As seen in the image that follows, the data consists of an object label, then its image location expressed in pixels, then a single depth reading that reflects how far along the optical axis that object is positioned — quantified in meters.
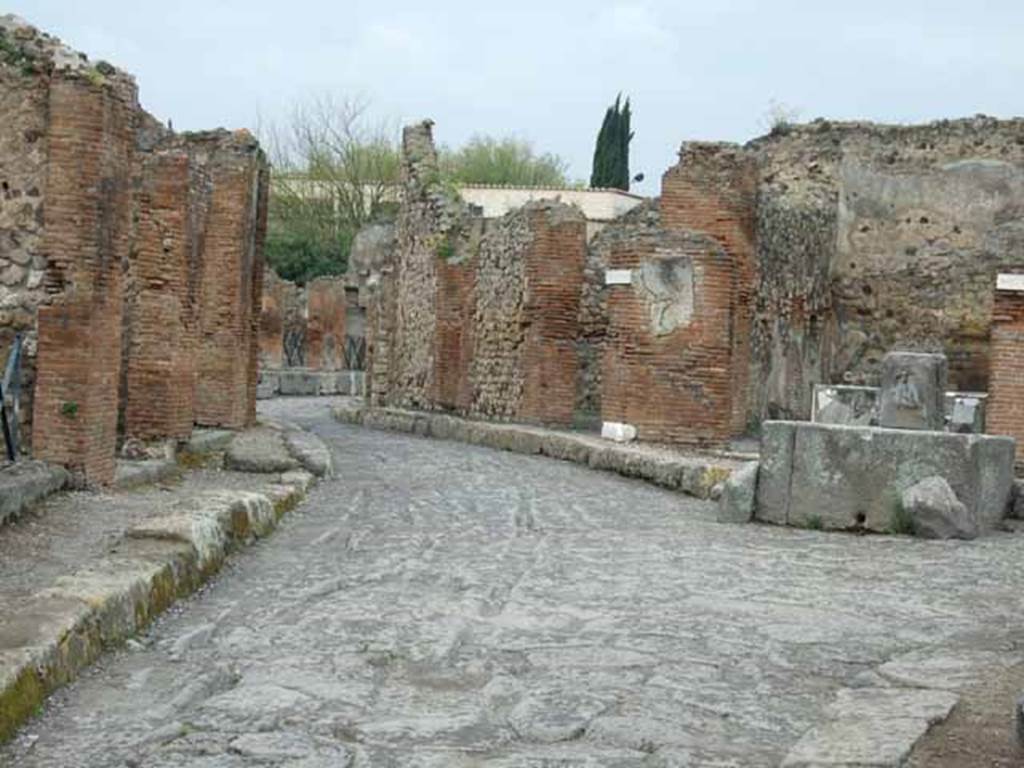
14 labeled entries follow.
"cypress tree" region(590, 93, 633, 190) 52.41
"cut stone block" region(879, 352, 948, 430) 11.45
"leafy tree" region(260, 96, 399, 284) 43.06
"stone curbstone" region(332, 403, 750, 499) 13.18
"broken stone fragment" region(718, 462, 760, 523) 11.07
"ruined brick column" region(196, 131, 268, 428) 15.76
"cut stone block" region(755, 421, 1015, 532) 10.61
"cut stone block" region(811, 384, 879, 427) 12.67
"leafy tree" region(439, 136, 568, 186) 51.78
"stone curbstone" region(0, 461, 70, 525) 8.16
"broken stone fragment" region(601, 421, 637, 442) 16.05
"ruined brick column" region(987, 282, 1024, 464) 14.10
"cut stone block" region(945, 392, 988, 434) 11.90
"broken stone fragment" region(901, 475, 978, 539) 10.35
